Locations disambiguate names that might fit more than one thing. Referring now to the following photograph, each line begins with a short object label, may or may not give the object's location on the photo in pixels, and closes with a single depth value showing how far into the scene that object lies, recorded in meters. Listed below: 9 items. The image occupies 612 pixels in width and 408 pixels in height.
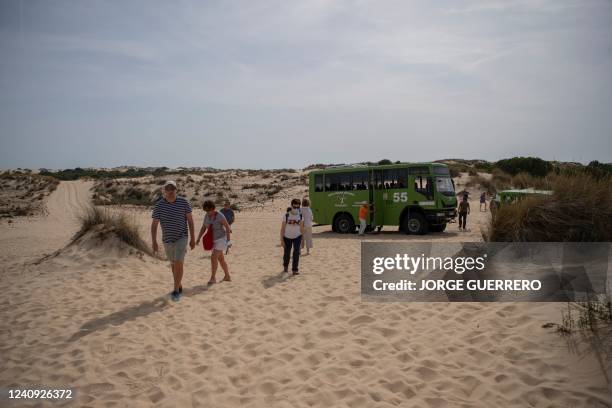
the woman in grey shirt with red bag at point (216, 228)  7.92
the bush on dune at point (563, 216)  8.78
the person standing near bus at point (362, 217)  16.14
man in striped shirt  6.77
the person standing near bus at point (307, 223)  11.57
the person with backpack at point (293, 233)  8.80
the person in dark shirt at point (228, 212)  11.88
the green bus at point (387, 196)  16.19
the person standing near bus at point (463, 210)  17.42
